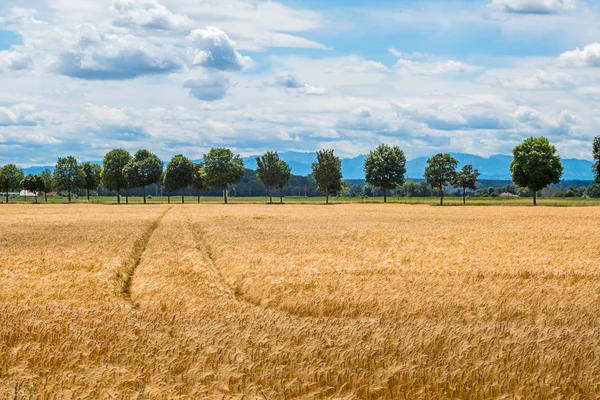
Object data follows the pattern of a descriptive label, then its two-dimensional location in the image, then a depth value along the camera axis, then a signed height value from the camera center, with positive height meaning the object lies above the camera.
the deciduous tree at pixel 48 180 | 184.00 +4.55
